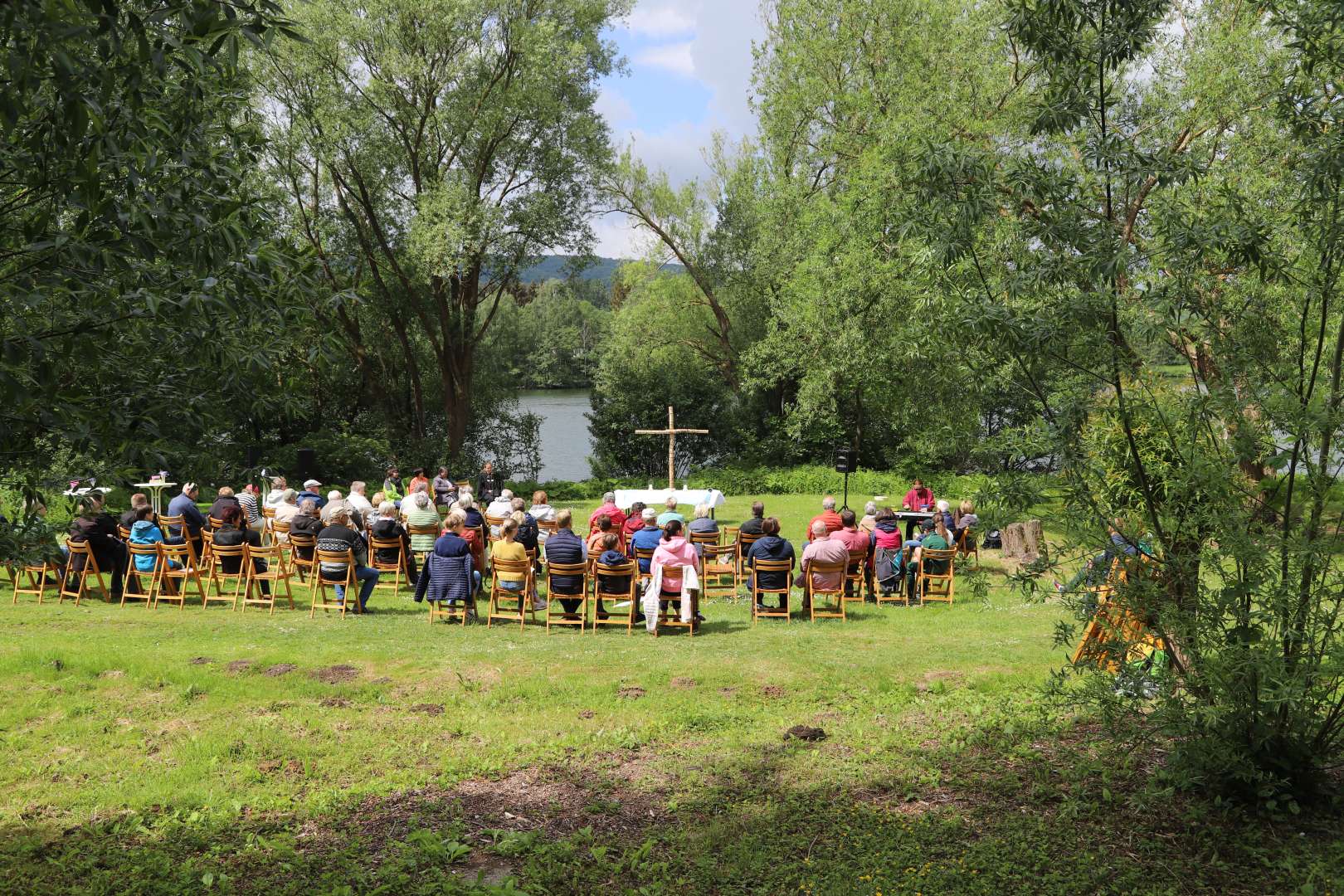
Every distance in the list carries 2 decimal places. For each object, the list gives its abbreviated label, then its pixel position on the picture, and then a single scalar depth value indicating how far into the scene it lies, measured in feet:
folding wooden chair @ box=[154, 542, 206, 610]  36.76
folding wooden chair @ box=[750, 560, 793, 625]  35.76
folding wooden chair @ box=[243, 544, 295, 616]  36.60
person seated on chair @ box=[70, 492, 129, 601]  37.11
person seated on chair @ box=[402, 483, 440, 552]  40.73
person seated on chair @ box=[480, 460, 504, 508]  64.69
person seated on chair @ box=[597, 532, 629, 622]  33.91
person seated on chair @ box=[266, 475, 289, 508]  46.44
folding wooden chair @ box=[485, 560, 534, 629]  34.12
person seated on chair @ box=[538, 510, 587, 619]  33.94
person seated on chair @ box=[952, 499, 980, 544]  45.50
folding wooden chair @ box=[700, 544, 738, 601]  41.09
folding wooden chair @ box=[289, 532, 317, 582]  37.29
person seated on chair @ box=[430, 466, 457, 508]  56.18
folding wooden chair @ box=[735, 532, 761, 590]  41.45
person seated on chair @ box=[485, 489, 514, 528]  44.93
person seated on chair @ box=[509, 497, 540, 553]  40.43
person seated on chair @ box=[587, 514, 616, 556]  36.68
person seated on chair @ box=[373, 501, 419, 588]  40.09
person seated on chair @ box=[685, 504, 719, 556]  43.39
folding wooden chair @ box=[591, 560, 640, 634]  33.76
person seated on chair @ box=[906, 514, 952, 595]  40.24
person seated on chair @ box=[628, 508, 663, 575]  37.42
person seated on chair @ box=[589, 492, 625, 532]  43.04
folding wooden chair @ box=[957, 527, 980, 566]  44.45
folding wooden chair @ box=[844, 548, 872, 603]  38.06
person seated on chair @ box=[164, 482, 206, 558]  40.34
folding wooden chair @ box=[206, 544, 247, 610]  37.27
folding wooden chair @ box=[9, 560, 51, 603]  36.99
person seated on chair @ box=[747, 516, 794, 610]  36.06
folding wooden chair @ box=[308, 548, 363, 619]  35.55
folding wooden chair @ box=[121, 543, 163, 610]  36.65
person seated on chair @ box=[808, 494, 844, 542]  40.47
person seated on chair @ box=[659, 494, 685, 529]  42.96
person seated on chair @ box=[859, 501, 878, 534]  39.96
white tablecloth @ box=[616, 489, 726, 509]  60.44
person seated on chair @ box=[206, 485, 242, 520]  41.01
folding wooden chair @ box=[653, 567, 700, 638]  34.09
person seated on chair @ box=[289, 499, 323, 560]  37.65
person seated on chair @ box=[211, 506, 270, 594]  37.58
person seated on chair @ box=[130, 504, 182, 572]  37.47
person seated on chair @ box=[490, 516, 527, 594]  34.06
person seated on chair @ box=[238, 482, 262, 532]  45.85
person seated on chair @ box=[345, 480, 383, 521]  44.57
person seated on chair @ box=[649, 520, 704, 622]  33.86
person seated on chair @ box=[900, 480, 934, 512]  56.18
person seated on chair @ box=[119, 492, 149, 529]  37.60
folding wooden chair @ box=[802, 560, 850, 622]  35.91
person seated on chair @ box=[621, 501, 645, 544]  41.17
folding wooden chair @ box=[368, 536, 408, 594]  40.19
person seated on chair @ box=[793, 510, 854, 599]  35.70
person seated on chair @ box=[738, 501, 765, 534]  40.98
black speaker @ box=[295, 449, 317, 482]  82.48
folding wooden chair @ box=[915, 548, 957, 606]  39.70
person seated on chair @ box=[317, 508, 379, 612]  35.68
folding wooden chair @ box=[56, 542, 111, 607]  36.99
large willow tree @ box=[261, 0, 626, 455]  78.43
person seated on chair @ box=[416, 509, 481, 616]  34.45
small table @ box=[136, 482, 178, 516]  56.24
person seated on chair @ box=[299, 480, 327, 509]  43.11
